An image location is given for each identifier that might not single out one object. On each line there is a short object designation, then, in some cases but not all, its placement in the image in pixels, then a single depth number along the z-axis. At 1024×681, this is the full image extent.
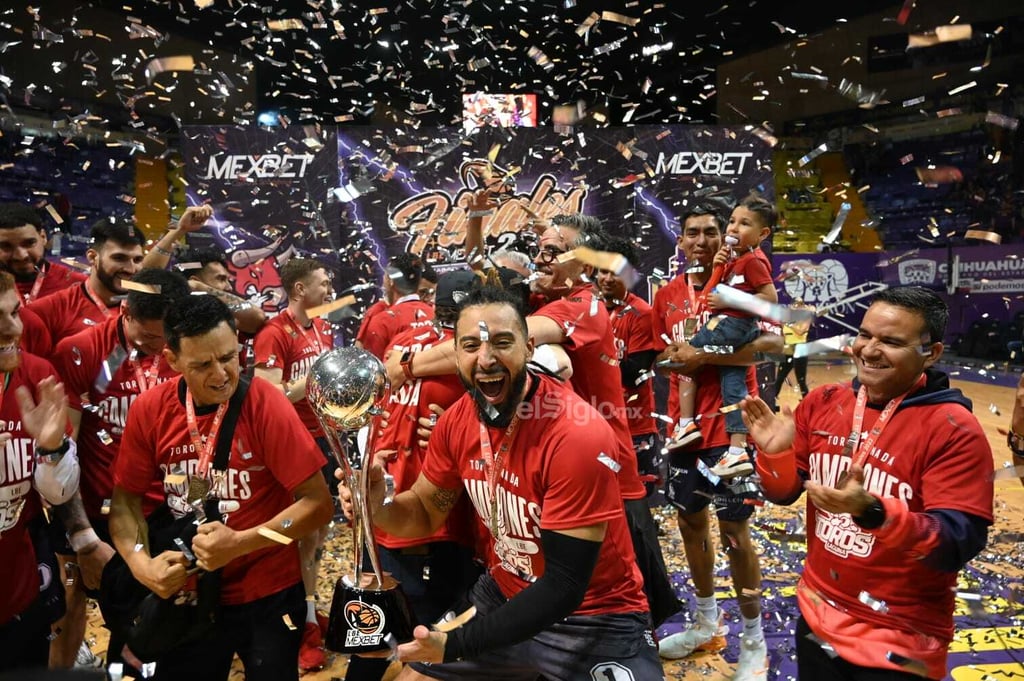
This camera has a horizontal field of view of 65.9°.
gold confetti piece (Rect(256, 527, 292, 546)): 2.60
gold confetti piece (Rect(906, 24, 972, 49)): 4.10
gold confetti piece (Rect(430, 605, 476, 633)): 2.40
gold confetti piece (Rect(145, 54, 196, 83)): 5.31
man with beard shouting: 2.30
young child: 4.12
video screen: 10.16
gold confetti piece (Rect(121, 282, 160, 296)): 3.51
